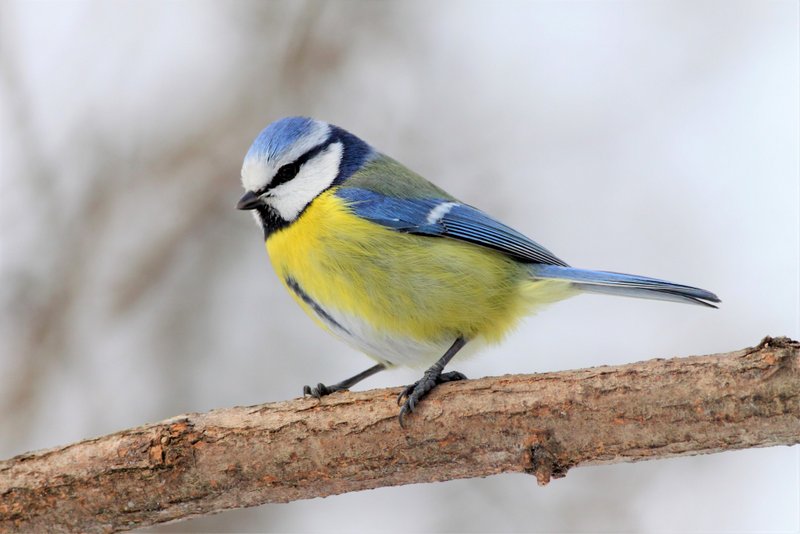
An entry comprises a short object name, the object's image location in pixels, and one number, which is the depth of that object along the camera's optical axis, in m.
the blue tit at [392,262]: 5.28
